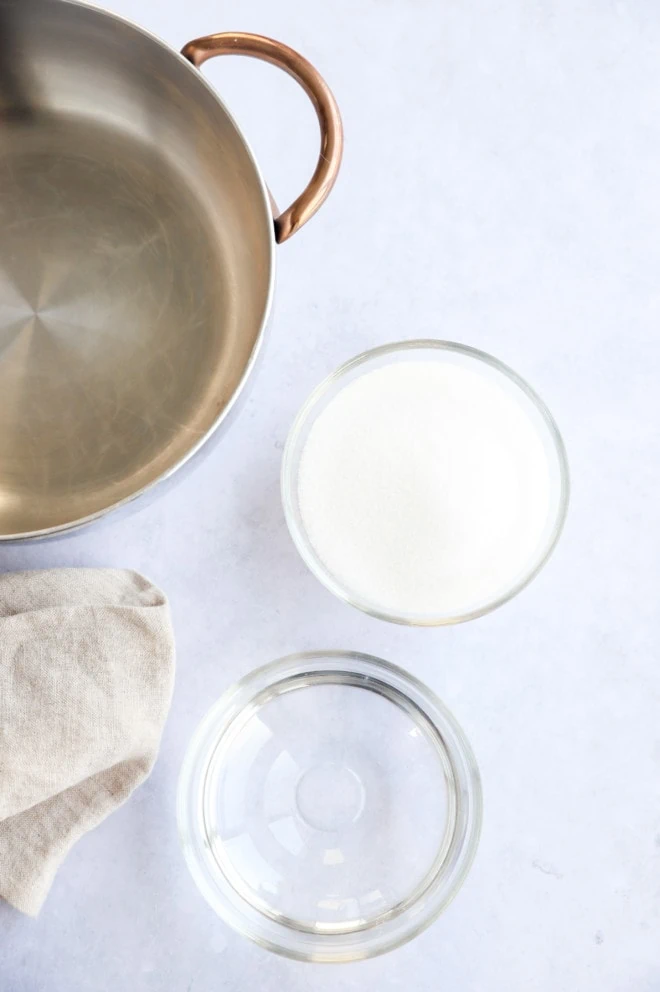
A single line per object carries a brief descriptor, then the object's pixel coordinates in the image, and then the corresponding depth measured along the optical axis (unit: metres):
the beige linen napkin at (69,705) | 0.67
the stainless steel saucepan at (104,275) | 0.69
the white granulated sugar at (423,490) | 0.68
